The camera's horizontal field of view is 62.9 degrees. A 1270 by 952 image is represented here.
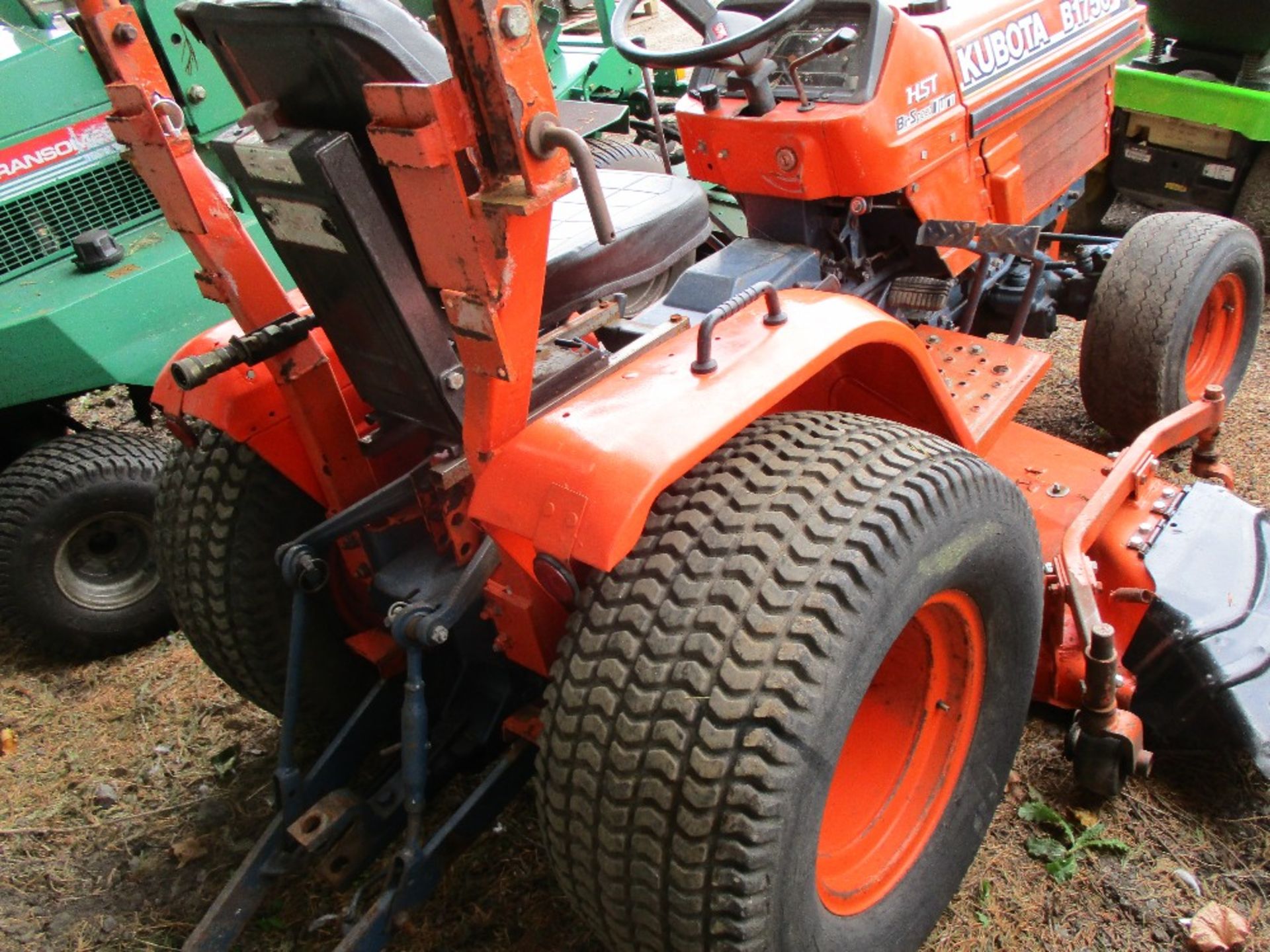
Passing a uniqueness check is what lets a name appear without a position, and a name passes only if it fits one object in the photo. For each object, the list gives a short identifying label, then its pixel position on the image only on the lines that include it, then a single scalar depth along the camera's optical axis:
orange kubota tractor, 1.36
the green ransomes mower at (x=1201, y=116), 4.07
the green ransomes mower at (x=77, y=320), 2.83
